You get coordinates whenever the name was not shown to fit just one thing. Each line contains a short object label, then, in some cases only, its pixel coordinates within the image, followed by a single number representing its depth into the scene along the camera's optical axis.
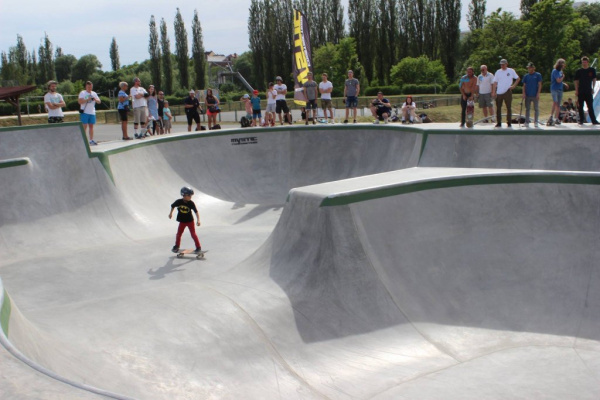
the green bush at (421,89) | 49.34
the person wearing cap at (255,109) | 19.59
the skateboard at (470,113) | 13.94
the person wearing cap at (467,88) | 13.52
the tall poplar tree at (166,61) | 64.81
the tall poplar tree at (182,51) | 66.31
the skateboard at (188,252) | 10.27
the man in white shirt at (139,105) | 15.96
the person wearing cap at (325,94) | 18.15
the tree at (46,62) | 76.62
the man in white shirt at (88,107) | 14.25
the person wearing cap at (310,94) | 18.17
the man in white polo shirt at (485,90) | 15.20
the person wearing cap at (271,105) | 19.08
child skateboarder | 9.76
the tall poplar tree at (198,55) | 64.81
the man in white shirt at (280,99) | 18.97
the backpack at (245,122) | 21.00
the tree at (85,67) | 90.31
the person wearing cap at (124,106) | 15.44
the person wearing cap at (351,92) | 17.70
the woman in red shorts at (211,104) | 18.45
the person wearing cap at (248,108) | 21.07
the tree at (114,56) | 87.94
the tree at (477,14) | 61.34
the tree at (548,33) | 44.06
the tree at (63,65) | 103.88
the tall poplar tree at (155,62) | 64.19
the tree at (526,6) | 55.38
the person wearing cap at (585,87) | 13.19
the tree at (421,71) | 52.84
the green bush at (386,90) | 51.56
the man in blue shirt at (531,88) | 13.51
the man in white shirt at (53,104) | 14.14
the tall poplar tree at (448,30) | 57.82
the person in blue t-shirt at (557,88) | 13.66
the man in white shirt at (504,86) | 13.39
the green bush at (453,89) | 47.56
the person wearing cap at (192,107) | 17.83
